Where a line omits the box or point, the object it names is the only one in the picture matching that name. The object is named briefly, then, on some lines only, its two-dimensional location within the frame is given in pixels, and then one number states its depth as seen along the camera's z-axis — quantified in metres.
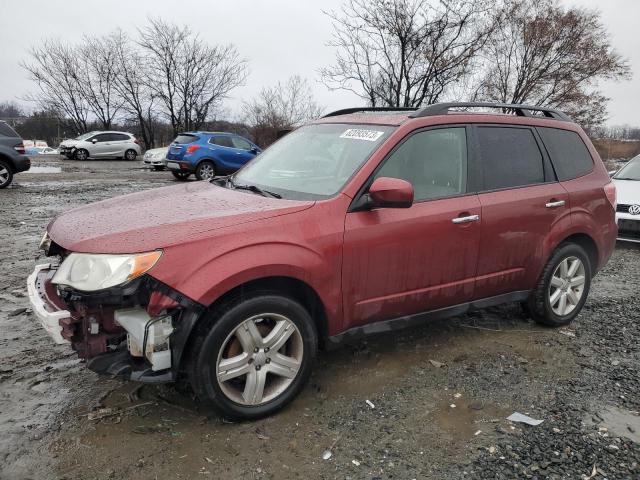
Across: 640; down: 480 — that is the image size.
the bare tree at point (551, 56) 22.62
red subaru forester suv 2.50
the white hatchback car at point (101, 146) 25.79
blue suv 15.85
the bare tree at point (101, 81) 36.06
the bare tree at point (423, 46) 15.32
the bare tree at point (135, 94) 35.69
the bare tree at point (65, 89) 36.94
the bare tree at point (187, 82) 33.69
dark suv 12.59
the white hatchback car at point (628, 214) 7.48
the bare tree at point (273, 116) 33.19
